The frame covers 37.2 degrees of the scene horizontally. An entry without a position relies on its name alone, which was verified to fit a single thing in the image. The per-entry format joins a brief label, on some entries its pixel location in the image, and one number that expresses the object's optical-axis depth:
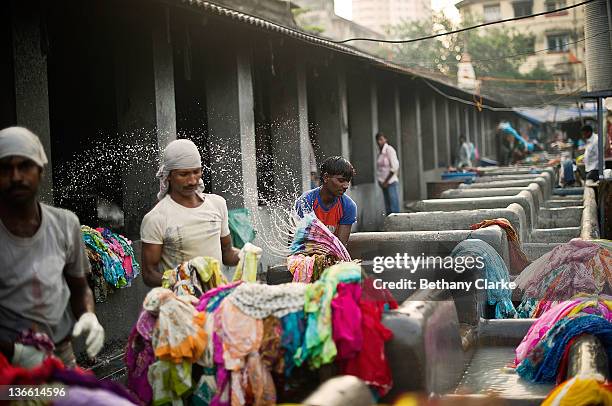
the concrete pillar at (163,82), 9.59
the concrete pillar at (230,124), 11.37
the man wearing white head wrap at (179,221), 5.16
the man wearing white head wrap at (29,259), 3.88
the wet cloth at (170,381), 4.43
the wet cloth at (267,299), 4.40
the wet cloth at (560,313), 5.51
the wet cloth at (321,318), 4.27
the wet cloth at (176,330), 4.39
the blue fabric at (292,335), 4.34
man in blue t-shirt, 6.75
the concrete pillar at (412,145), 23.12
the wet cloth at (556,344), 5.19
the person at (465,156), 27.17
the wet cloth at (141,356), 4.57
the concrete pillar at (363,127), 18.50
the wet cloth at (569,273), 6.79
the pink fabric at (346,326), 4.27
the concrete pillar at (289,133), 13.59
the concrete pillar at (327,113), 15.98
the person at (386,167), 17.42
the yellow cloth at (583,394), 3.96
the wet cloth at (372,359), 4.31
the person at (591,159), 17.28
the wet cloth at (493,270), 7.30
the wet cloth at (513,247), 8.66
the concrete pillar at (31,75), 7.33
